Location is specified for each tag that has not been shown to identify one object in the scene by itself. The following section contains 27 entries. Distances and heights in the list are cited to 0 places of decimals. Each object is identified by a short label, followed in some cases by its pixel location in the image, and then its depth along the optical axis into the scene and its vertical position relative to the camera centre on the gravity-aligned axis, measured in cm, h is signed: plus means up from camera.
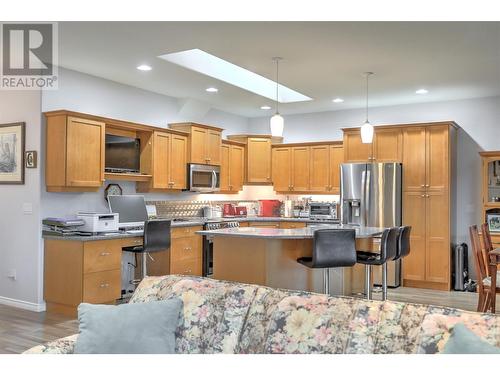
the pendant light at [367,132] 591 +77
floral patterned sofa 189 -52
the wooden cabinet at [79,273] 513 -82
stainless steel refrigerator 692 -1
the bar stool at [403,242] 526 -48
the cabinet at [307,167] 812 +50
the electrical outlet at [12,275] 567 -91
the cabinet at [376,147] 714 +74
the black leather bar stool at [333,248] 448 -47
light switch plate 554 -14
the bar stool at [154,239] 554 -49
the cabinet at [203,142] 721 +81
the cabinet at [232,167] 809 +50
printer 537 -29
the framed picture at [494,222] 666 -32
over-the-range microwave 714 +28
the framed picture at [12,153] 562 +49
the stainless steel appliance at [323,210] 791 -21
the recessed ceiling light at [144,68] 555 +145
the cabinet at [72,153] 533 +46
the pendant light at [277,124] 521 +76
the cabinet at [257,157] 860 +68
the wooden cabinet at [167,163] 656 +45
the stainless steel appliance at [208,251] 698 -77
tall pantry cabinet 678 -6
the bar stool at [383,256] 486 -59
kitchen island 474 -58
